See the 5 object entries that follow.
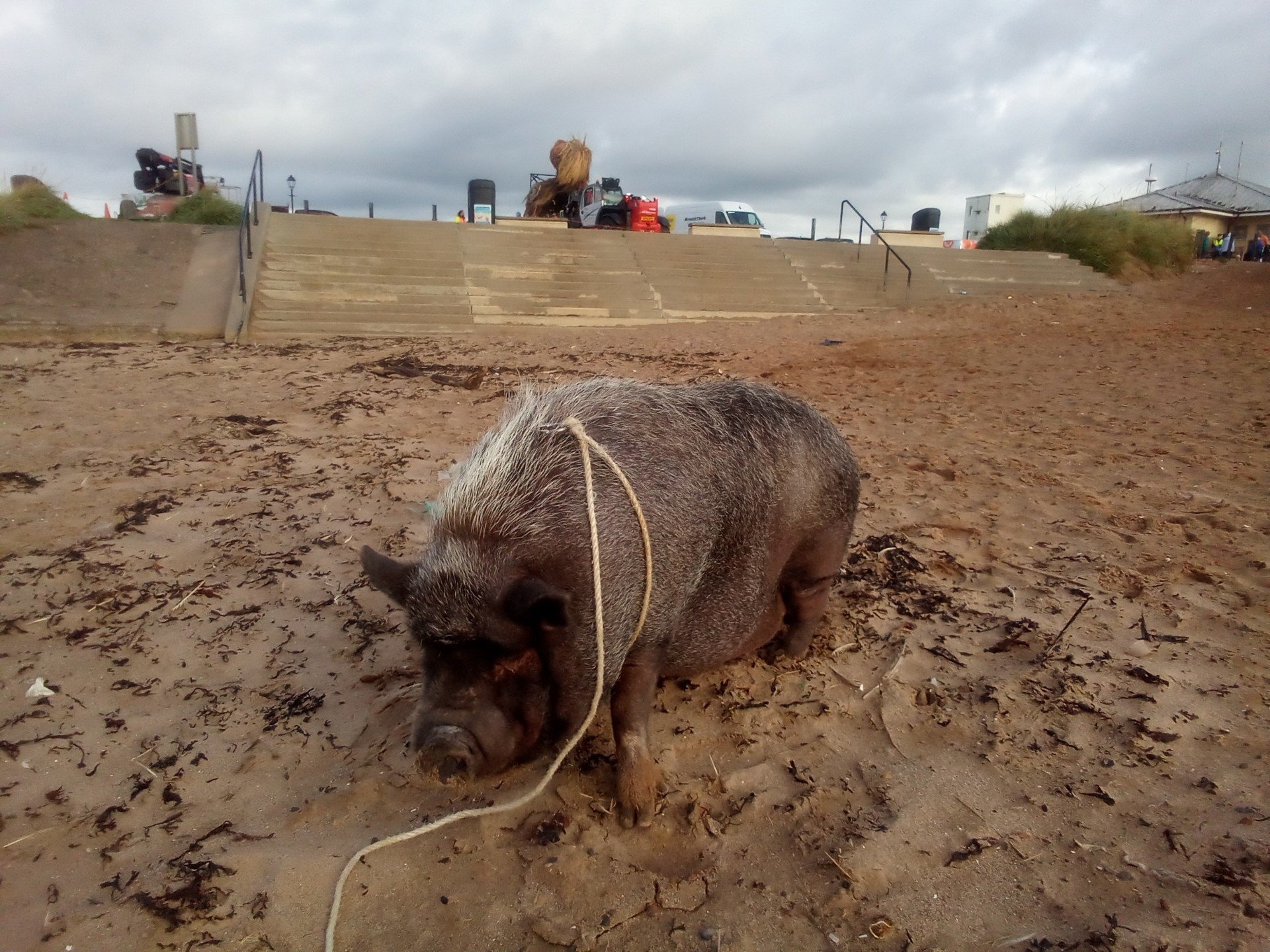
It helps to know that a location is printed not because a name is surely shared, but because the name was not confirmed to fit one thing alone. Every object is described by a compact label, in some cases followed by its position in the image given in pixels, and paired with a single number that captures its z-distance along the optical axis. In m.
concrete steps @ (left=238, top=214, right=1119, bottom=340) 15.20
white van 34.88
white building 37.34
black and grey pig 2.50
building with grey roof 36.47
